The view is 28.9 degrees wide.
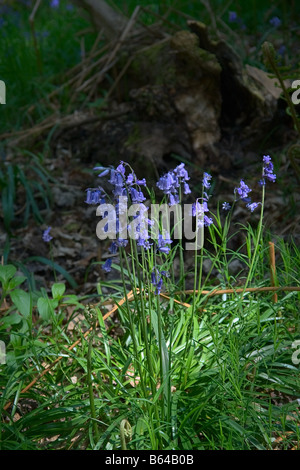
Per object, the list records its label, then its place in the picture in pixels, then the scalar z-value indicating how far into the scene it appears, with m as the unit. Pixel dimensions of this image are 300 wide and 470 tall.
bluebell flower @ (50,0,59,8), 6.63
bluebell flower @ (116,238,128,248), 1.90
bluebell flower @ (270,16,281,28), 5.28
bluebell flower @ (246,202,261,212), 2.43
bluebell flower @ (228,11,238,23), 5.49
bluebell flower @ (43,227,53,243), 2.80
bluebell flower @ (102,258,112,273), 1.94
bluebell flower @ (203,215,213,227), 2.24
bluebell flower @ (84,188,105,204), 1.88
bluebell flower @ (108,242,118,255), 1.92
